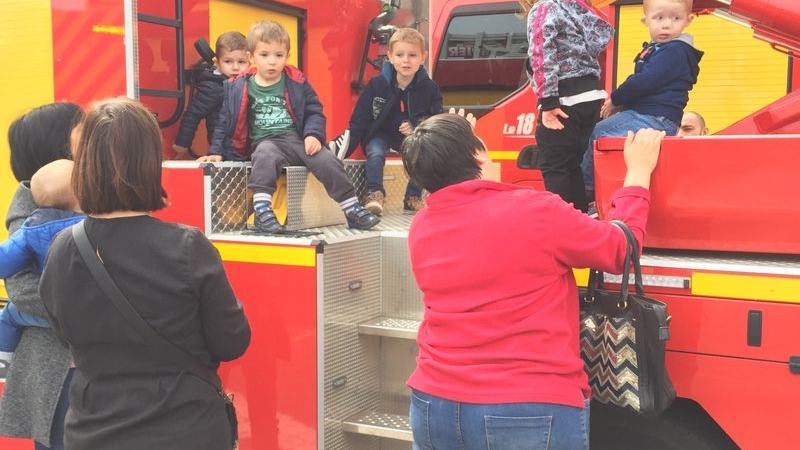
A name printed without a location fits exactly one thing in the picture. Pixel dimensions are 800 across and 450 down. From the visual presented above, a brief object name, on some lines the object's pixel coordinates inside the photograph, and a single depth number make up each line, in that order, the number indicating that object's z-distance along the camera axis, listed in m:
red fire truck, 2.40
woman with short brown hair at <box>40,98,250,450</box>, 2.03
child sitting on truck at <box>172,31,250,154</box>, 4.10
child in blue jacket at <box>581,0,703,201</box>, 3.04
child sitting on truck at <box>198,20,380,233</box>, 3.87
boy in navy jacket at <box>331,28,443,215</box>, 4.86
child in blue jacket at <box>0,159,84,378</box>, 2.55
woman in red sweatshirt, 2.11
